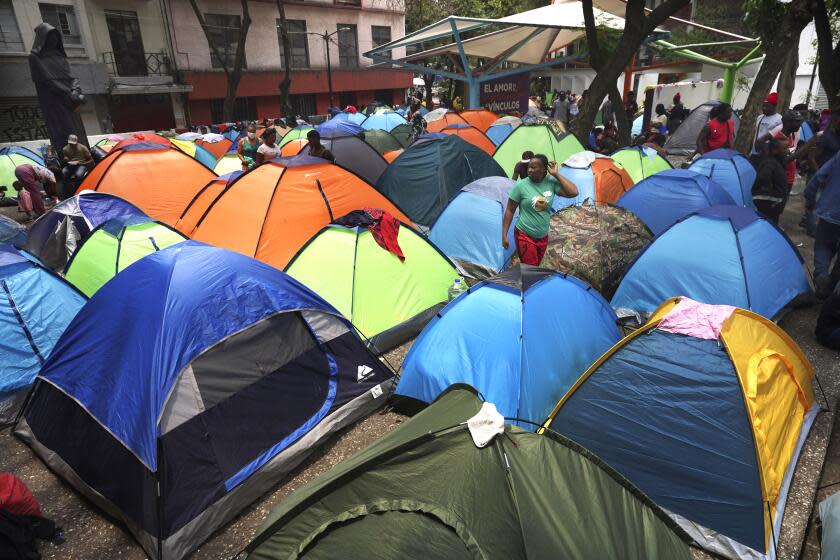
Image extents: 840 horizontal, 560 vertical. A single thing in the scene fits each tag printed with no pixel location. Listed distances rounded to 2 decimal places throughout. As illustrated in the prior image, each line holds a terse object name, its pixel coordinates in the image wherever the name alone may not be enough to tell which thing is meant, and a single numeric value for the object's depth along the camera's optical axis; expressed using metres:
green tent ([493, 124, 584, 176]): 10.39
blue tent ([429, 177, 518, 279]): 6.59
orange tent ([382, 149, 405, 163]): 10.90
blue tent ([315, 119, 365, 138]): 10.95
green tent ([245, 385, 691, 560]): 2.04
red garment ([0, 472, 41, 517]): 2.97
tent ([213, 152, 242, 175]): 11.08
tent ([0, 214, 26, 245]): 7.61
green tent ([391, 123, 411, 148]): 14.83
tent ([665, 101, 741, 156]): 14.32
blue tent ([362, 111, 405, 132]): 17.61
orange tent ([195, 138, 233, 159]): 14.61
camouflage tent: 5.83
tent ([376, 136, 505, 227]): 8.58
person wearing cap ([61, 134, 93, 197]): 9.20
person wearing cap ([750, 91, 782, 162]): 9.41
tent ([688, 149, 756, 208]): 8.12
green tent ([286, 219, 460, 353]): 5.09
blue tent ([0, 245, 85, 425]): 4.21
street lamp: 27.19
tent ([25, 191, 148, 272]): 6.65
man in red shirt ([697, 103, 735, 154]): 9.38
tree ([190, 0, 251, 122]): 22.92
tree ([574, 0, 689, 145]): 10.65
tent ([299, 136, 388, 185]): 9.90
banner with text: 18.20
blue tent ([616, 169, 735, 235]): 6.88
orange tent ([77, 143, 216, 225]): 8.41
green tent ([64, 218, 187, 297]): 5.78
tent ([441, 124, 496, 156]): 12.56
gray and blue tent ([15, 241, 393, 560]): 3.10
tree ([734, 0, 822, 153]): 9.19
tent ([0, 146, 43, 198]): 11.81
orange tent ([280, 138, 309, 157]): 11.52
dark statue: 10.29
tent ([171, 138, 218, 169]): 12.93
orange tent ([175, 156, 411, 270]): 6.26
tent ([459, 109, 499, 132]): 15.90
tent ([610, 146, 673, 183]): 9.16
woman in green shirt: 5.05
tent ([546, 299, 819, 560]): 2.87
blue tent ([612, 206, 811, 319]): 4.87
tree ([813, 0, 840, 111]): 8.14
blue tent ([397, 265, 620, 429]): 3.70
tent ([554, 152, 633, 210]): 7.93
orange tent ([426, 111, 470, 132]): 15.77
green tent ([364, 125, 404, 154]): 13.51
